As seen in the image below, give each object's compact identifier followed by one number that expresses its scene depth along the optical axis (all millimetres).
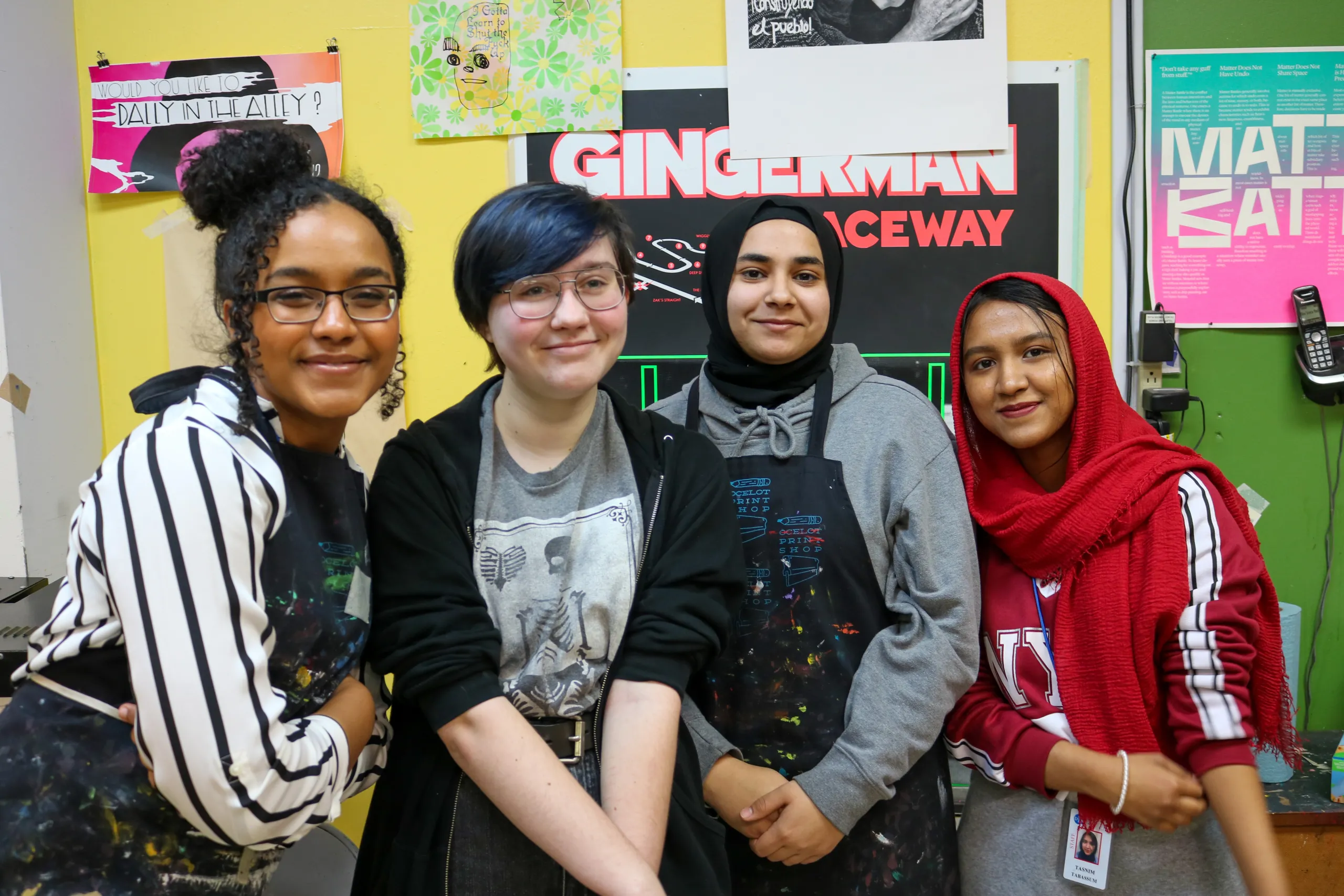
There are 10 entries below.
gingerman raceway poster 2061
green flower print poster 2064
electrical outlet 2066
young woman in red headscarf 1172
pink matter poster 2020
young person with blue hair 969
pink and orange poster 2115
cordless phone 2006
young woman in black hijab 1206
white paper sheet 2021
